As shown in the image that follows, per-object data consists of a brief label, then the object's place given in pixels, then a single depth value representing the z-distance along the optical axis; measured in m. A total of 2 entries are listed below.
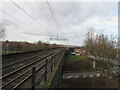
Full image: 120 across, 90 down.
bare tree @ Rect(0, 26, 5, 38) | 19.57
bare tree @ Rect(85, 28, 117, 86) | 11.94
